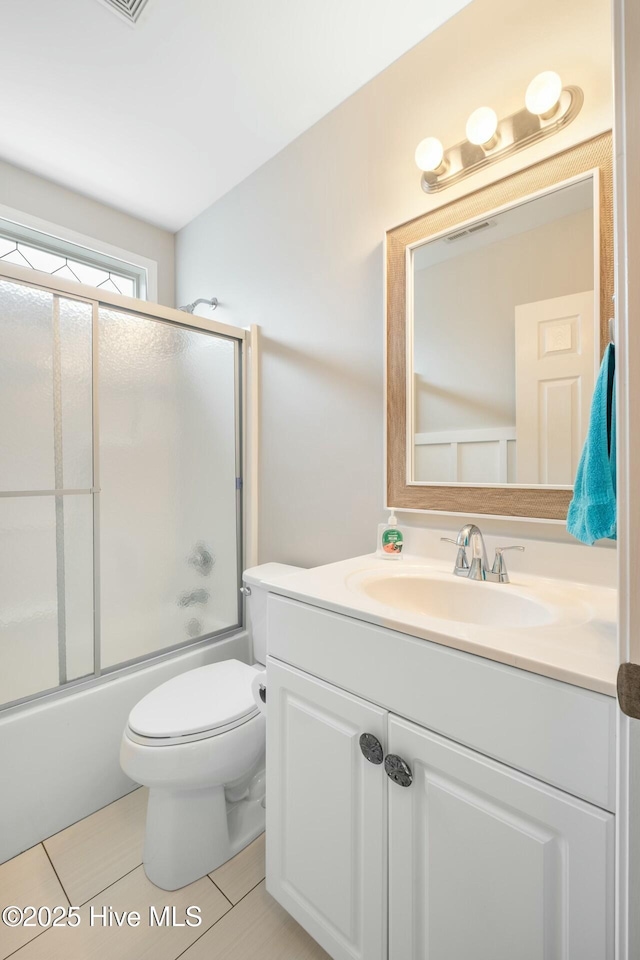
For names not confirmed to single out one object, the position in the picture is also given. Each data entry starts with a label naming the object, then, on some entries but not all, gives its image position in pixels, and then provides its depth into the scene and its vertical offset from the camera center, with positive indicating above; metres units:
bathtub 1.27 -0.88
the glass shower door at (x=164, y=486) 1.60 -0.03
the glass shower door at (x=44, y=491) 1.36 -0.04
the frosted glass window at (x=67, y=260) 1.90 +1.05
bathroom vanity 0.59 -0.49
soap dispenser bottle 1.30 -0.20
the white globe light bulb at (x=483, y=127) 1.11 +0.90
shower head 2.09 +0.86
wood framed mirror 1.00 +0.37
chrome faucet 1.07 -0.22
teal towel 0.71 +0.02
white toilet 1.13 -0.77
